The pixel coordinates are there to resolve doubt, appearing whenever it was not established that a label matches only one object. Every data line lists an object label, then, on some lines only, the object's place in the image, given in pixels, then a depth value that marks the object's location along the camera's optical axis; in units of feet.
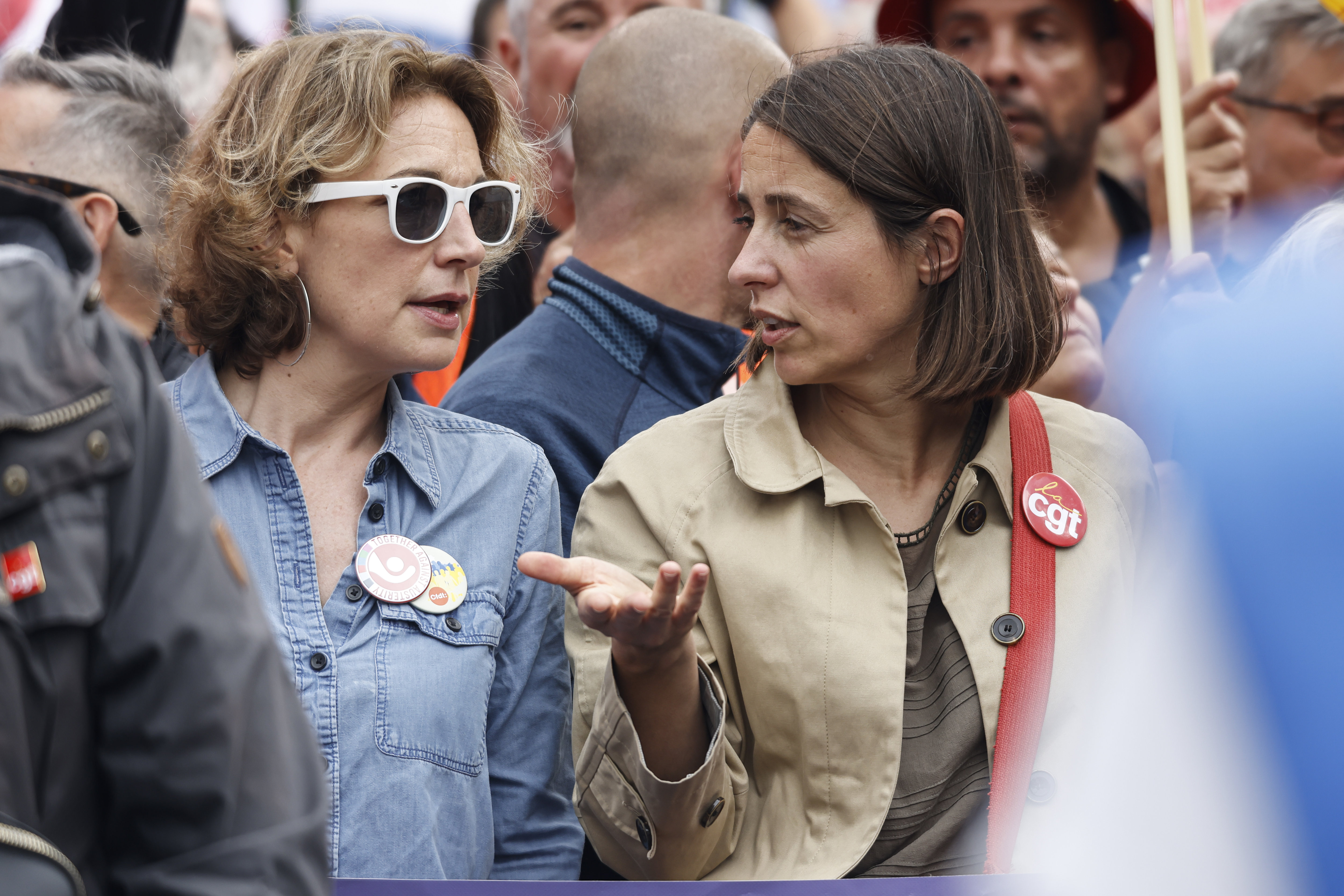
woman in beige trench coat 14.52
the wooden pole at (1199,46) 25.66
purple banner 11.70
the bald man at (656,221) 20.76
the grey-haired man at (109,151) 22.62
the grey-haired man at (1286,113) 28.19
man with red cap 27.94
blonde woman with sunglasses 14.20
